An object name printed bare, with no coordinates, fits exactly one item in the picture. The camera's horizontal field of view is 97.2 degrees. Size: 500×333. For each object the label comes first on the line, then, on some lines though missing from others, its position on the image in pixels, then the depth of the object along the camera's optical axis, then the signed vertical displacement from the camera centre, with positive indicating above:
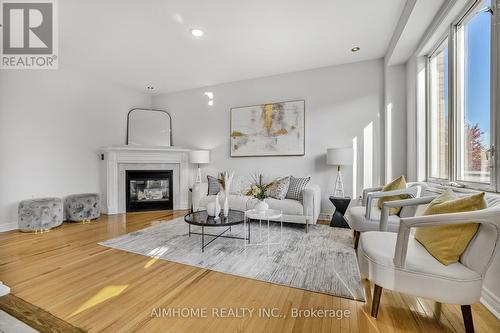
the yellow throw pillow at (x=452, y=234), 1.27 -0.41
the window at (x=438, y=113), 2.53 +0.64
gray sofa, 3.25 -0.61
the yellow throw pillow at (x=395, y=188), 2.35 -0.27
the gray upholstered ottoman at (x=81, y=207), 3.82 -0.70
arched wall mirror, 5.09 +0.94
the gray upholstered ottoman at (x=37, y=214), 3.24 -0.70
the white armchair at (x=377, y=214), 2.22 -0.52
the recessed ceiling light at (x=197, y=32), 2.86 +1.77
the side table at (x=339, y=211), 3.46 -0.73
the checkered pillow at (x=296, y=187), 3.56 -0.35
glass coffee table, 2.50 -0.64
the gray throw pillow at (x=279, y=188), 3.62 -0.37
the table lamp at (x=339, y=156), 3.44 +0.15
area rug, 1.92 -0.98
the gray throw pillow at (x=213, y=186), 4.19 -0.38
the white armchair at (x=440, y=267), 1.18 -0.59
